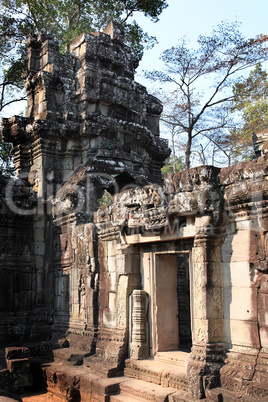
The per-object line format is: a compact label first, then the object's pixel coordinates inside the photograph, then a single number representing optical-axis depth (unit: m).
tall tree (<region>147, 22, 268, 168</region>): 15.56
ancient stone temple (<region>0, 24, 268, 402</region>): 4.93
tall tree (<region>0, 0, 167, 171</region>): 17.81
